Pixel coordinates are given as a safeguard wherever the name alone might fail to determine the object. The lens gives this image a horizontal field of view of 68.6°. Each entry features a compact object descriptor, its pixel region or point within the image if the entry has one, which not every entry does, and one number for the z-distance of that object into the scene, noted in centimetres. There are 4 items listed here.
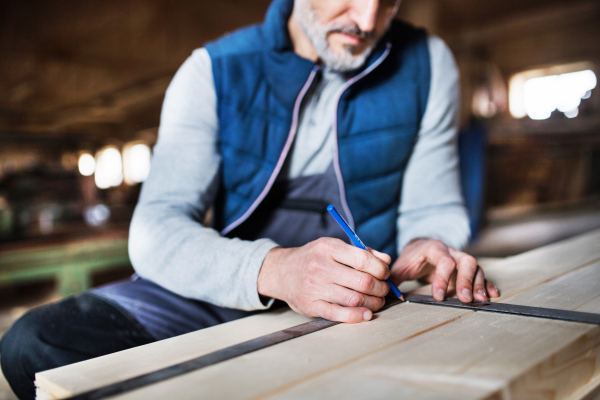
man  81
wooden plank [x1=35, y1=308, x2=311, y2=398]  46
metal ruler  41
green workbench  235
